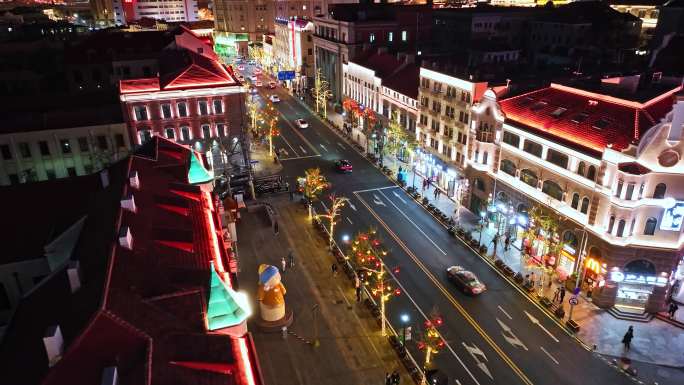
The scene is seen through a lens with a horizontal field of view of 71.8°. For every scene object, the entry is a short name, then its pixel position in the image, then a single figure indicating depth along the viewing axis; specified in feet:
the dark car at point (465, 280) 161.99
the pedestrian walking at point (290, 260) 180.96
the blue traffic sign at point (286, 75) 398.36
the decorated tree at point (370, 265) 145.11
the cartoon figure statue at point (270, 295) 142.60
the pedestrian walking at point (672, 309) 150.71
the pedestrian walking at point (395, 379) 123.54
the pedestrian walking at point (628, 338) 138.51
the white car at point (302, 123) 349.82
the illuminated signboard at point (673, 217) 145.48
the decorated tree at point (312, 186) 217.97
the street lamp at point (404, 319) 149.89
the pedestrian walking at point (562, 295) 159.22
